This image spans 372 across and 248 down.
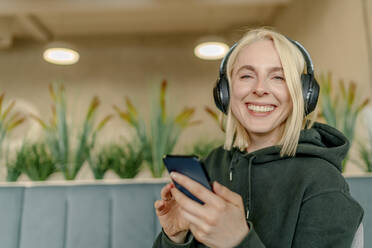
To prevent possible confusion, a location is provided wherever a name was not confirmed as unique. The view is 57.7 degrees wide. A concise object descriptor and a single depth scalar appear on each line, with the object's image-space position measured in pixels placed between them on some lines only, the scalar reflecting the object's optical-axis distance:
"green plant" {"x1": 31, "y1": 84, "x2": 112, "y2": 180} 1.62
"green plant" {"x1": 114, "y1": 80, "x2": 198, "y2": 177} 1.66
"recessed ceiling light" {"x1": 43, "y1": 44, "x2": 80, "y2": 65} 3.82
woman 0.66
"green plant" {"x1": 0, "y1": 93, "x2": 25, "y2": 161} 1.73
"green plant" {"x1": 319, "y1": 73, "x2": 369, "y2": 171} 1.79
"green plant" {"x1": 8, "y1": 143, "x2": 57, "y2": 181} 1.58
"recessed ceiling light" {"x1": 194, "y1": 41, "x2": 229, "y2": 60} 3.91
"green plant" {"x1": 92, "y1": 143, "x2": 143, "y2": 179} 1.60
